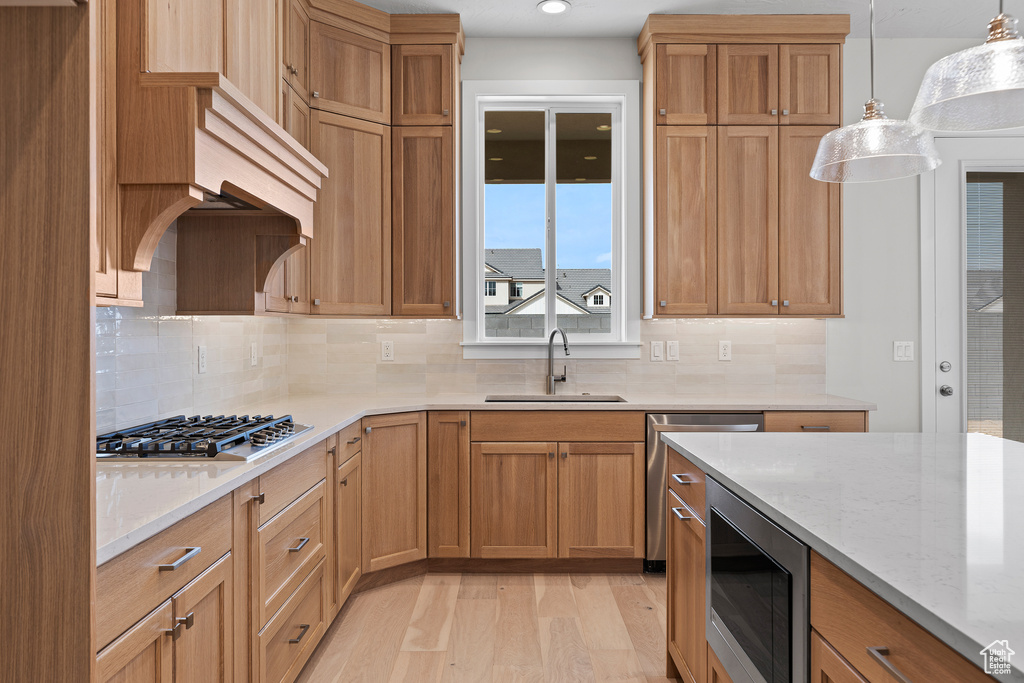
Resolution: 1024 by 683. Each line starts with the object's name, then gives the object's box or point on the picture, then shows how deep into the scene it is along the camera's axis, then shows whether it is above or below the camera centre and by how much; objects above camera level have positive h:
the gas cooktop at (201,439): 1.65 -0.30
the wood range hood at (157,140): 1.50 +0.49
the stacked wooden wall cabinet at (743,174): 3.21 +0.87
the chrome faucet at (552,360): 3.45 -0.12
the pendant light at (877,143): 1.66 +0.54
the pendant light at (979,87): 1.21 +0.54
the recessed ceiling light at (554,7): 3.10 +1.70
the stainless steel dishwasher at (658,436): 3.00 -0.48
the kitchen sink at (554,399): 3.16 -0.33
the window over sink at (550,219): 3.64 +0.71
